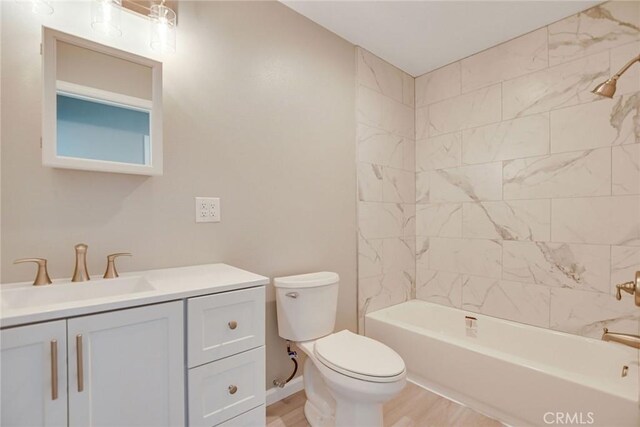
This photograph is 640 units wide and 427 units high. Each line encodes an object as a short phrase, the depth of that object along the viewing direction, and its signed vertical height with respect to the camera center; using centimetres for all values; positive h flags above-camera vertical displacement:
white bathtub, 138 -91
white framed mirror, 111 +43
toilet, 131 -71
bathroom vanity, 78 -43
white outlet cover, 153 +1
